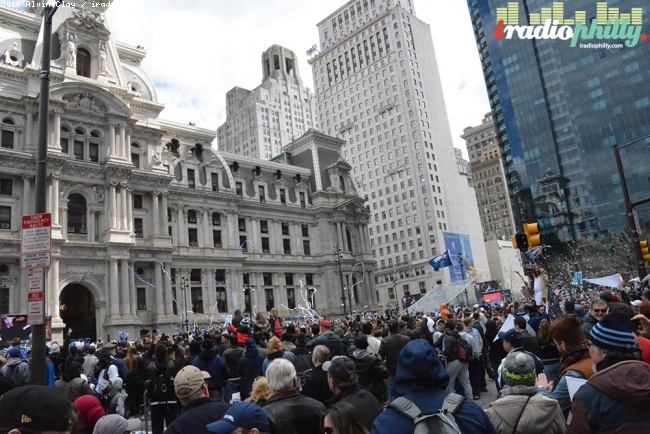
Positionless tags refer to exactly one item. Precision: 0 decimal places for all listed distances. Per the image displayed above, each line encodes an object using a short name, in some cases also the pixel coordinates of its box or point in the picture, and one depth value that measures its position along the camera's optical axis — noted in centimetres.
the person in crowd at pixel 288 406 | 566
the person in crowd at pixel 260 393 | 682
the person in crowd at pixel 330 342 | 1055
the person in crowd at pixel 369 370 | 926
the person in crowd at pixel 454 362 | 1248
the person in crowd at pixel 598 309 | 792
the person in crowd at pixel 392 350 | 1072
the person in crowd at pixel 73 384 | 894
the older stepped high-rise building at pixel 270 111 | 14400
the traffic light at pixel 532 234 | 1738
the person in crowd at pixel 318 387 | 778
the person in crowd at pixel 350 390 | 606
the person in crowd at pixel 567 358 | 518
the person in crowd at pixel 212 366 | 1016
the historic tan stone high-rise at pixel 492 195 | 15825
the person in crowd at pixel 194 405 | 557
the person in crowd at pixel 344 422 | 442
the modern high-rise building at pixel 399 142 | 10800
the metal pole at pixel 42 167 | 916
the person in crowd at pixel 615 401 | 344
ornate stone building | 4147
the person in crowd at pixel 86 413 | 641
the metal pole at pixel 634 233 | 1952
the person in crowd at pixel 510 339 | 831
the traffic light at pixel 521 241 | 1881
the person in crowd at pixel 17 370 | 1223
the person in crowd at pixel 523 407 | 434
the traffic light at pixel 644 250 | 1972
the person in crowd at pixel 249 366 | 1090
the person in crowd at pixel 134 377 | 1550
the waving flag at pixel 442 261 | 4409
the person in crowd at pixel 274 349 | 986
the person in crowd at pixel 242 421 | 460
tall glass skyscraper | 9394
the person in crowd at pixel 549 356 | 828
